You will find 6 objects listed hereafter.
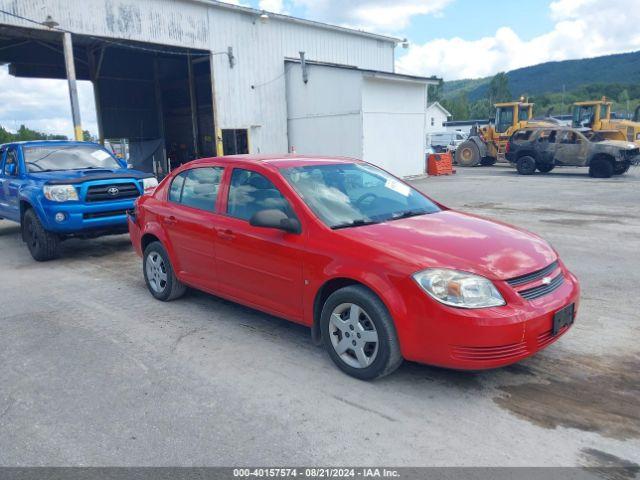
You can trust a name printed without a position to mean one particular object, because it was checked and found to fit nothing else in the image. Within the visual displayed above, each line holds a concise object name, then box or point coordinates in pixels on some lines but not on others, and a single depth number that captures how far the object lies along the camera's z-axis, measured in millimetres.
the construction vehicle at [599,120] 22750
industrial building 15883
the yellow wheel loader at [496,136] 24078
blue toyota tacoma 7445
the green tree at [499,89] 109812
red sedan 3229
